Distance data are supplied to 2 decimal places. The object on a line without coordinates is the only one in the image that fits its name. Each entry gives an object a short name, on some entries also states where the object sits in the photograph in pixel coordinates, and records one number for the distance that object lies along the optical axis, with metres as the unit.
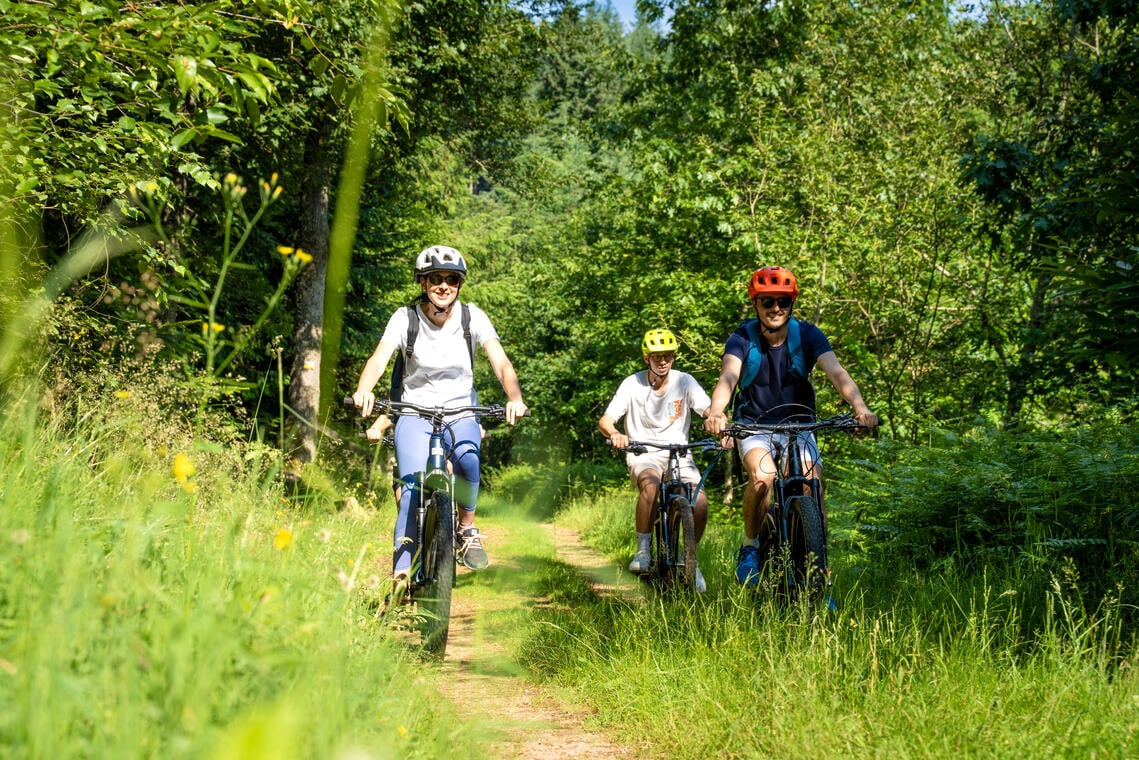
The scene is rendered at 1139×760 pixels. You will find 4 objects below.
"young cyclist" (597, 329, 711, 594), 7.59
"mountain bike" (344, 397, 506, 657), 5.66
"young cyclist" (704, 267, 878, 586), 6.17
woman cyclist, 6.18
